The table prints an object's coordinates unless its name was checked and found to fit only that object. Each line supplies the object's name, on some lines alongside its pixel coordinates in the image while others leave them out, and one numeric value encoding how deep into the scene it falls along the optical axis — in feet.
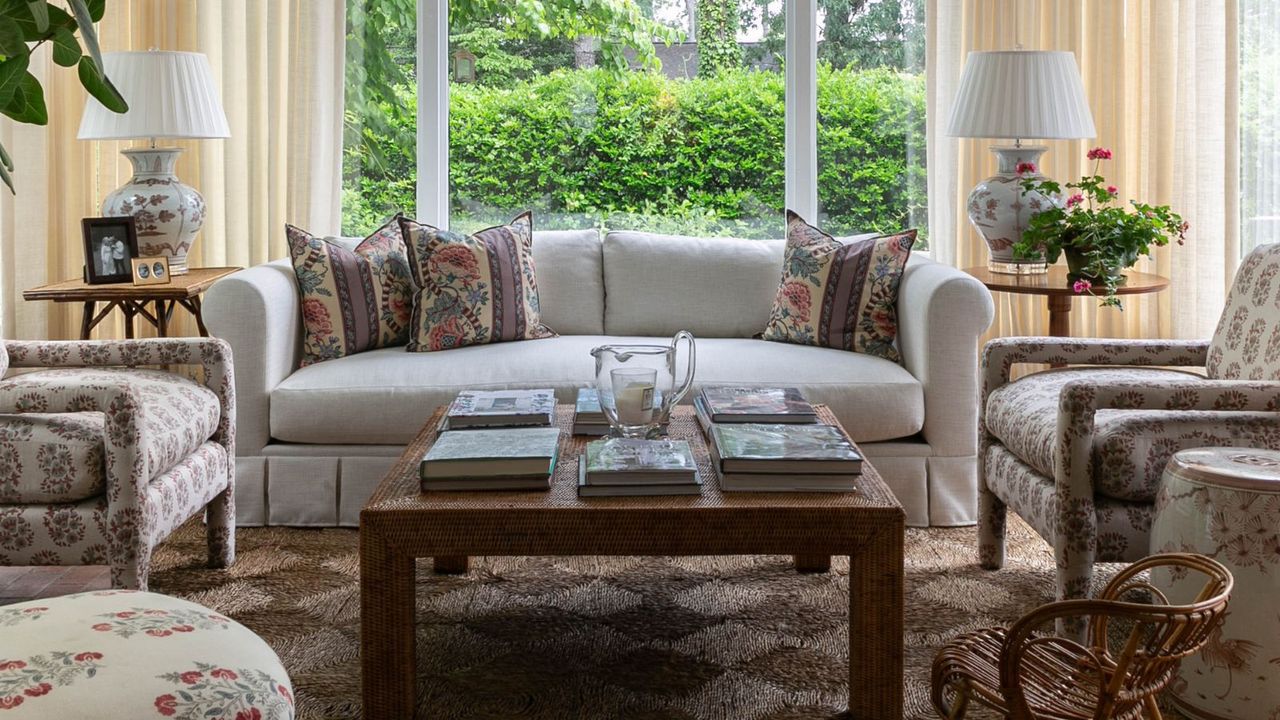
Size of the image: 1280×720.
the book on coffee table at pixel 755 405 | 8.50
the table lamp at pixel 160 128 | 12.82
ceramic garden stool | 6.63
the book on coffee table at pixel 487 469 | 7.12
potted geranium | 12.19
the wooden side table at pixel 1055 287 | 12.35
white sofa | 11.02
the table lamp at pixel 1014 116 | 12.83
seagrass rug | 7.54
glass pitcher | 7.63
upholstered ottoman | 4.35
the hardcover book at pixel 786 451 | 7.09
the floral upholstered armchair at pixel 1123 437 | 7.91
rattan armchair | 4.67
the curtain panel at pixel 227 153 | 14.83
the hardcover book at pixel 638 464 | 7.03
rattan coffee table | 6.76
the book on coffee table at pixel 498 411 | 8.51
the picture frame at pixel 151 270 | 12.63
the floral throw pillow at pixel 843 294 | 12.03
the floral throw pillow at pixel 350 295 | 11.93
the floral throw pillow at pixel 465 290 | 12.14
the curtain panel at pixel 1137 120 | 14.98
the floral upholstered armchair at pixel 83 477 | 8.32
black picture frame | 12.48
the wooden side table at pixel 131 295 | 12.32
